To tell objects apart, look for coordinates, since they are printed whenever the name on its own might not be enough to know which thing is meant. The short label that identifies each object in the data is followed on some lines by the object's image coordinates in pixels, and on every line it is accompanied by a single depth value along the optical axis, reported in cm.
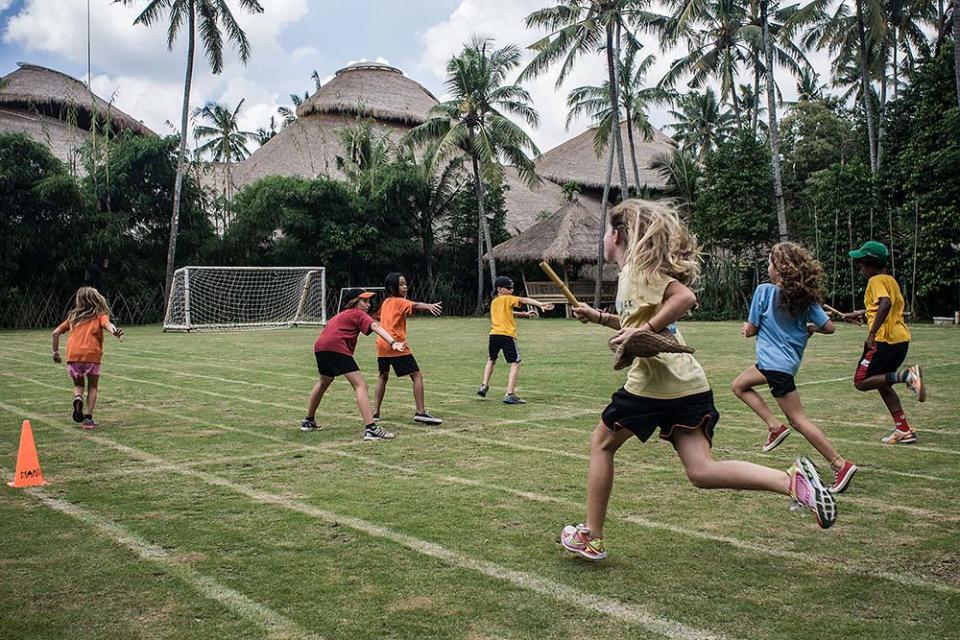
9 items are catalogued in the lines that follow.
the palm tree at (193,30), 3247
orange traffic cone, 593
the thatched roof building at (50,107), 4212
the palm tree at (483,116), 3647
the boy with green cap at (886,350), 718
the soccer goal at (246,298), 2967
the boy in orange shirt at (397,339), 879
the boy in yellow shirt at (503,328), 1049
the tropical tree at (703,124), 5247
